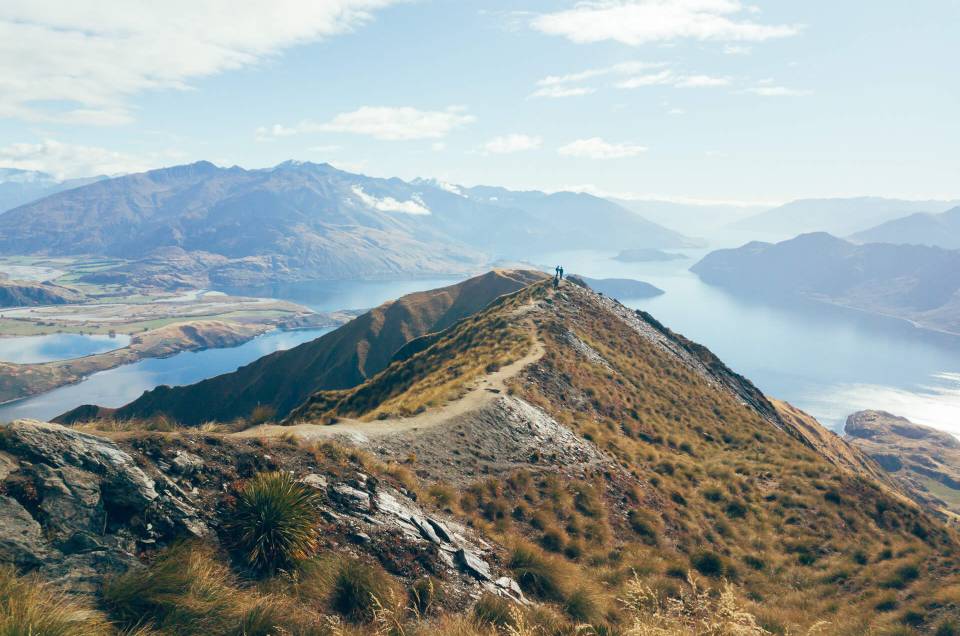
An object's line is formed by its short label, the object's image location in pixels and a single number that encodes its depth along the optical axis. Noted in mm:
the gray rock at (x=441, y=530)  14445
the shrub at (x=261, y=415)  28906
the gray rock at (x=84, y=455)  9953
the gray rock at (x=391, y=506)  14406
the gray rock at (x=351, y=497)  13633
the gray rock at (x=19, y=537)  8289
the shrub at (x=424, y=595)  10797
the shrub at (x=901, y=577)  17641
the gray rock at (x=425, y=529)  13895
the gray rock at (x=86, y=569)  8453
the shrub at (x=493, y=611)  10398
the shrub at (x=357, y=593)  9617
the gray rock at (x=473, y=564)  12992
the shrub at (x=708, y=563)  18453
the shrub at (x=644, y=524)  20703
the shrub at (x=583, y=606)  11688
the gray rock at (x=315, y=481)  13533
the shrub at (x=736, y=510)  24469
